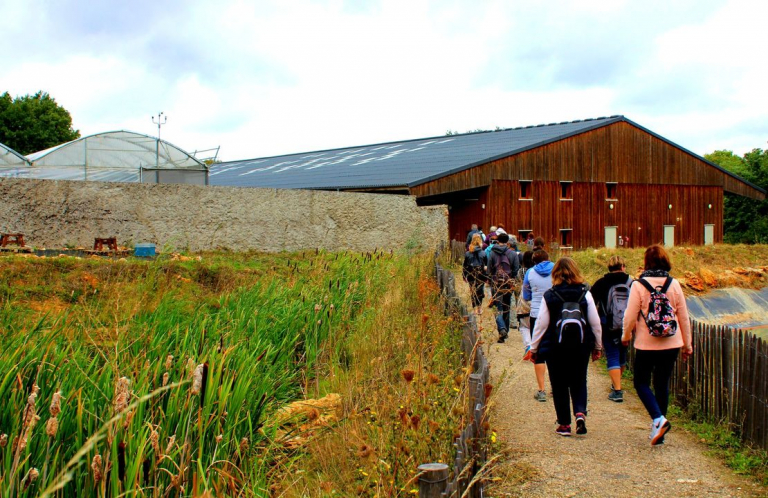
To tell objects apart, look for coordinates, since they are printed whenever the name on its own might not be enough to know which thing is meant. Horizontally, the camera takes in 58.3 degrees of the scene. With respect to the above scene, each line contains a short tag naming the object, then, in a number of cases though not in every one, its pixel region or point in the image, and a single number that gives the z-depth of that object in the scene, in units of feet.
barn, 89.81
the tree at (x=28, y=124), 170.71
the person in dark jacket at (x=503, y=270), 33.86
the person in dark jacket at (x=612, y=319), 24.02
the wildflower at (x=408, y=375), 13.78
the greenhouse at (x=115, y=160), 69.62
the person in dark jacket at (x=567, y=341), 20.04
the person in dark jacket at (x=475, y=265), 35.99
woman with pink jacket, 19.74
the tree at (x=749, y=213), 161.68
